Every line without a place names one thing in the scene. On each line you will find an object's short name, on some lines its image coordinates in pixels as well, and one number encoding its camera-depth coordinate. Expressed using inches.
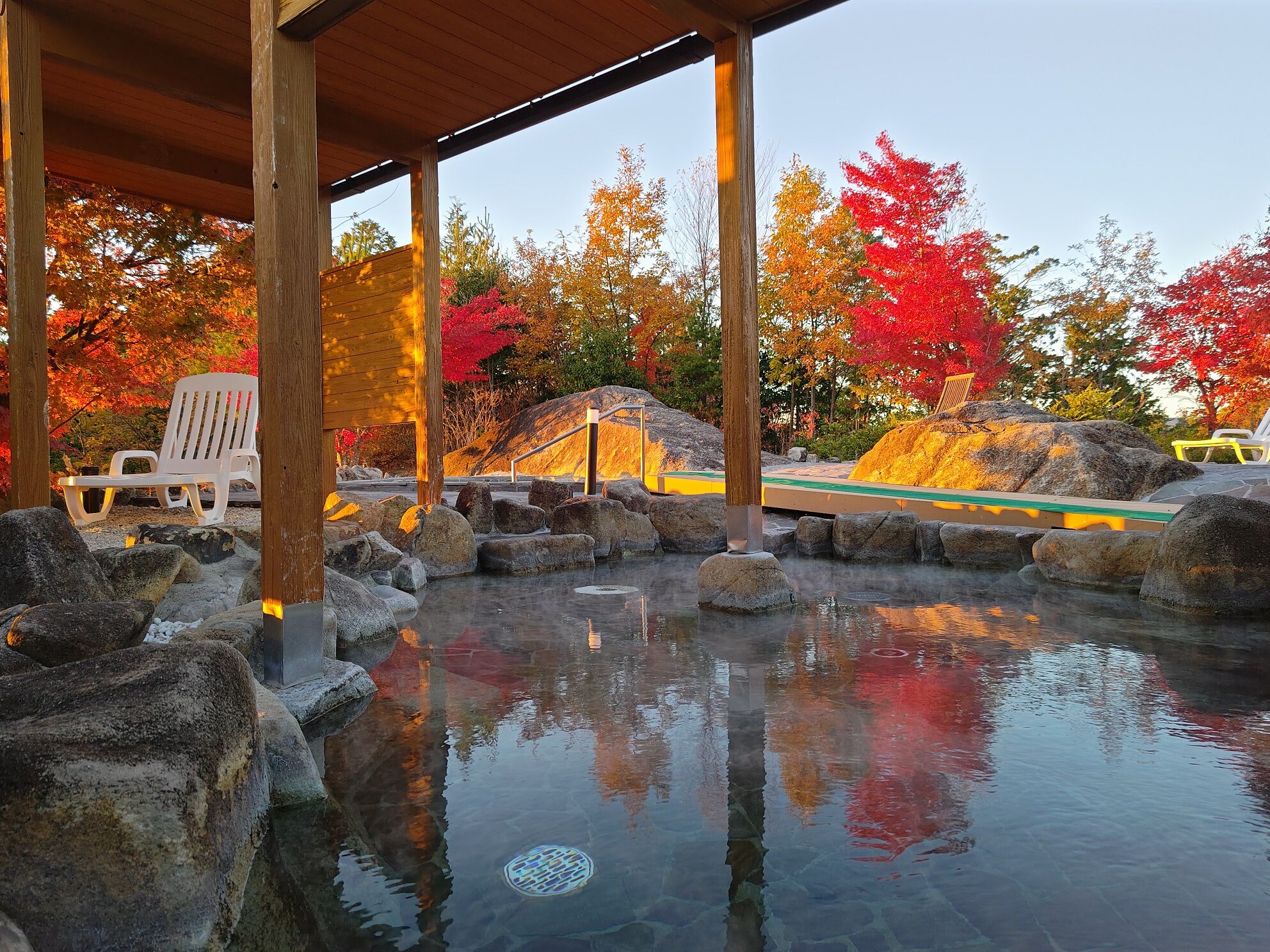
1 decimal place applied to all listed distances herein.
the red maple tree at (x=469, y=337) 481.7
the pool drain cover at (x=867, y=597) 181.6
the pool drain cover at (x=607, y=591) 192.5
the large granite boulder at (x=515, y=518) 263.9
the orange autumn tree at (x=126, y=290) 245.8
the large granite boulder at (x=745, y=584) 164.9
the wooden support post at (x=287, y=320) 99.7
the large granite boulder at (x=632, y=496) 286.7
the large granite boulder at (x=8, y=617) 93.7
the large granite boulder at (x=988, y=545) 221.8
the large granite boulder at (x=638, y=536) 254.5
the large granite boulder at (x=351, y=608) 140.3
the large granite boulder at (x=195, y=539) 168.6
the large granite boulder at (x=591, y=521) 244.8
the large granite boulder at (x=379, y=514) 221.1
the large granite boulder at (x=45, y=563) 111.3
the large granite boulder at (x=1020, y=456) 279.9
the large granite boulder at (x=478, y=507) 258.8
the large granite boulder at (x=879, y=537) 241.3
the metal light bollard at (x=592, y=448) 280.1
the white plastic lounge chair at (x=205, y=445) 210.1
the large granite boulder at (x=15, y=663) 83.8
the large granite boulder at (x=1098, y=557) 183.8
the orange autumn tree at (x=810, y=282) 602.5
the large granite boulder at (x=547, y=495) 294.2
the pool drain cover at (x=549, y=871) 64.0
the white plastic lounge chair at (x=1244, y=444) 328.2
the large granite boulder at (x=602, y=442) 448.1
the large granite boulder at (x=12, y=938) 42.8
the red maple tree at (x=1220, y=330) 362.9
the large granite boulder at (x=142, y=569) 135.6
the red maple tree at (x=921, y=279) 440.8
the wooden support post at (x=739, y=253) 150.9
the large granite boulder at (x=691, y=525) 260.2
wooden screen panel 237.8
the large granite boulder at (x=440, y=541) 216.2
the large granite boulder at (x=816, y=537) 255.4
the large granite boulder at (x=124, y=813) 51.2
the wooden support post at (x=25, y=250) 155.7
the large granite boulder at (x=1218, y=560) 156.3
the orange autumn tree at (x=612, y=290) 609.9
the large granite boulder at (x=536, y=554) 221.1
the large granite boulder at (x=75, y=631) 86.9
